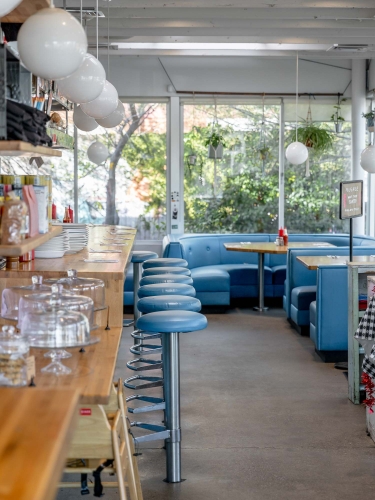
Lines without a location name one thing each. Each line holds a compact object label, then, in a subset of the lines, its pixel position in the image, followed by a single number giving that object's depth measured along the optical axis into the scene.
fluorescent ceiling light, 9.39
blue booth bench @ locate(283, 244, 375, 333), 7.86
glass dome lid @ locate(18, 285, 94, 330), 2.97
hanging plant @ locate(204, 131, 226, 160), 11.12
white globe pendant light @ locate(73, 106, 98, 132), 6.50
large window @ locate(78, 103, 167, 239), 11.20
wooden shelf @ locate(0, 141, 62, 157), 2.79
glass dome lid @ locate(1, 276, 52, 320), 3.26
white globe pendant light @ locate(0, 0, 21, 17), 2.26
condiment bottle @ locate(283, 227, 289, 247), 9.47
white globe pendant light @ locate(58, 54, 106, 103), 3.78
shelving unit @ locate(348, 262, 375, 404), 5.36
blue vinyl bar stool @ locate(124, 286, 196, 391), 4.96
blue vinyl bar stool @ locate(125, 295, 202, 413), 4.43
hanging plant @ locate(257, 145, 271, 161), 11.26
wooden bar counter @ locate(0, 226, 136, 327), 3.65
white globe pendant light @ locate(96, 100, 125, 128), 6.06
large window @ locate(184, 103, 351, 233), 11.31
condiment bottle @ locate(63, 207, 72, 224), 5.79
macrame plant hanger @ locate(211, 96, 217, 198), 11.27
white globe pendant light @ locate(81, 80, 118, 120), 4.47
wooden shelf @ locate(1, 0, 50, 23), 3.51
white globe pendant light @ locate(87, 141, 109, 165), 9.51
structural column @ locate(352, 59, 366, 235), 11.09
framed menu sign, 5.91
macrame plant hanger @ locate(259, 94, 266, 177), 11.36
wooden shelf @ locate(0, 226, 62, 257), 2.72
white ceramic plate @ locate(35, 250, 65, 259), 4.42
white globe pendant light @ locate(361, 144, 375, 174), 8.48
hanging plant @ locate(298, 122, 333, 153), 11.12
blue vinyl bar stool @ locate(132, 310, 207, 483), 3.97
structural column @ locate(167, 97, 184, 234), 11.15
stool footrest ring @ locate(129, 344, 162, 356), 5.79
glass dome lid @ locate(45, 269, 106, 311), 3.44
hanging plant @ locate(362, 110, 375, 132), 8.71
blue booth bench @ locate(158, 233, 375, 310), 9.20
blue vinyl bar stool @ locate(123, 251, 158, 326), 7.13
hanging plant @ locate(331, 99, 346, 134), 11.28
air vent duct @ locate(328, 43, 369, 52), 9.20
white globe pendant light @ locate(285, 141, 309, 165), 9.82
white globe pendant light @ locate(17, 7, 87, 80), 2.78
